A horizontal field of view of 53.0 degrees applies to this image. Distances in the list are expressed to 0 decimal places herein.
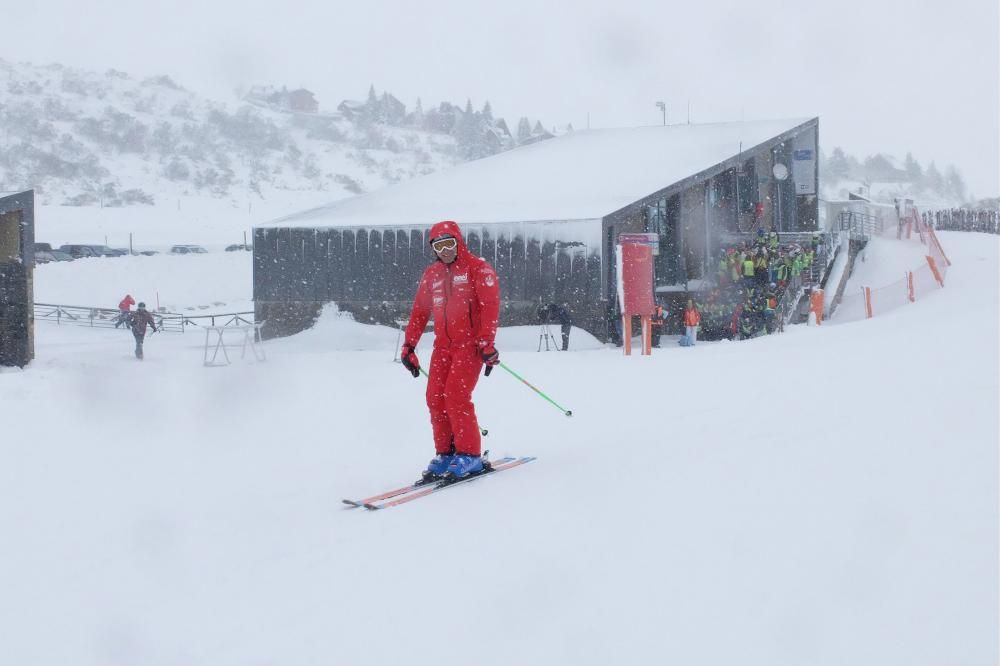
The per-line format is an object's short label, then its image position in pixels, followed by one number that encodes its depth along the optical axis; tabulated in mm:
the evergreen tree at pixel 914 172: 181875
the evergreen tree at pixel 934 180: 182500
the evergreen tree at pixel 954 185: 188500
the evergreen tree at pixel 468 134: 172775
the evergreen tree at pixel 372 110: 185375
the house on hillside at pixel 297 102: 189750
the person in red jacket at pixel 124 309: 32419
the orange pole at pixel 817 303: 23172
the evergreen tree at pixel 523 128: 167362
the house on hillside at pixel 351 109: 184750
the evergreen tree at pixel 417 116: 189750
